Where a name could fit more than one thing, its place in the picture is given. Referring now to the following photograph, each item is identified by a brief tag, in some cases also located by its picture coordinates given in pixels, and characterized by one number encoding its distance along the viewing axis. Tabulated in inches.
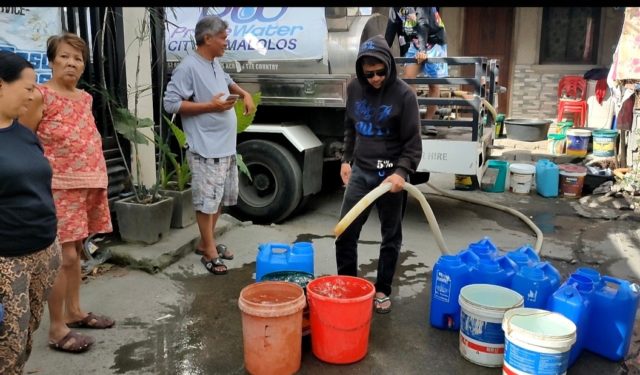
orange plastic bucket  101.0
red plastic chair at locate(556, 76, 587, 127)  410.3
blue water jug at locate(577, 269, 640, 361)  110.0
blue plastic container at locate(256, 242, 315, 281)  124.2
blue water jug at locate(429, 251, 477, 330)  121.7
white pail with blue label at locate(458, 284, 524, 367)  107.7
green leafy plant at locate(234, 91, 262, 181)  181.4
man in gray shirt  150.1
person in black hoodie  123.0
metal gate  172.4
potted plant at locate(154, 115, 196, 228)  182.4
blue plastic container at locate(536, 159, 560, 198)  269.4
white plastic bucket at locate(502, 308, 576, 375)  95.9
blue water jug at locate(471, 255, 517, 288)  121.6
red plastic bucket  106.0
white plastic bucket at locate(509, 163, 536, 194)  274.4
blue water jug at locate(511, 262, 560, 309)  116.3
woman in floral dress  105.0
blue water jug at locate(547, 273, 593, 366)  107.7
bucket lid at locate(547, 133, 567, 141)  354.9
